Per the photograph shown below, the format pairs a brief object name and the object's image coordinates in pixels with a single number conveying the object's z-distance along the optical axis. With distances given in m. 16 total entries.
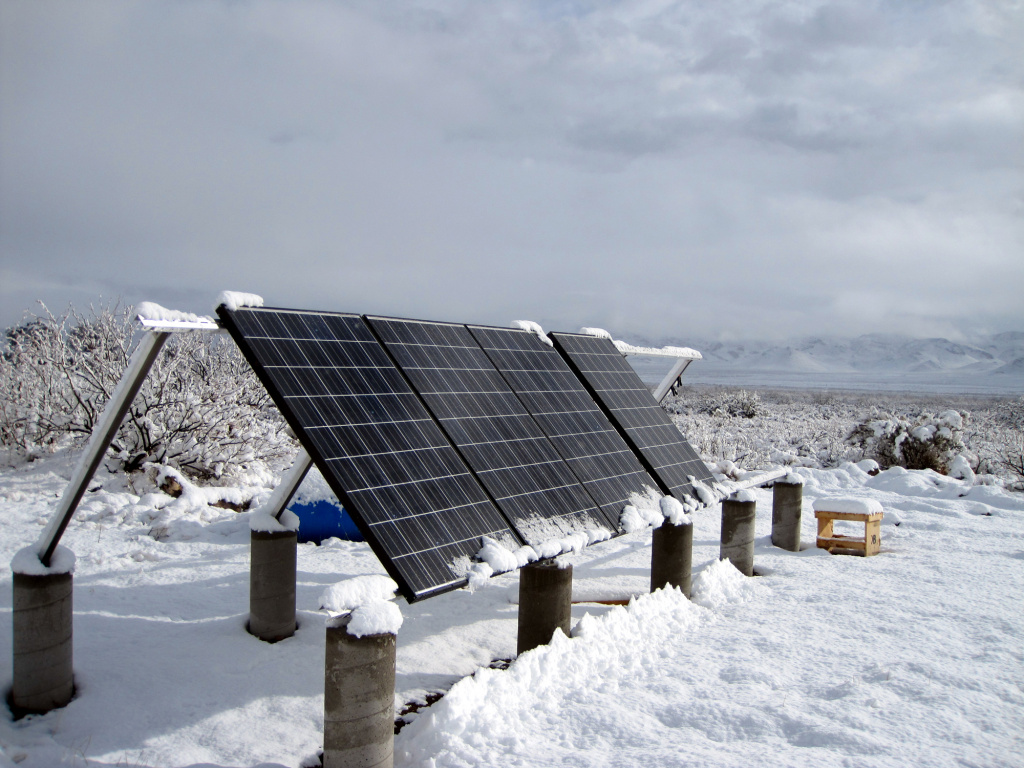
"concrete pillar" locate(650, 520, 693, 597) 7.96
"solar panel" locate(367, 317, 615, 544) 6.02
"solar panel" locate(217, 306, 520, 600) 4.72
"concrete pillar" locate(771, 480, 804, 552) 10.97
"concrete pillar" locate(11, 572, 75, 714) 5.45
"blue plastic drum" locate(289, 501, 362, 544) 11.03
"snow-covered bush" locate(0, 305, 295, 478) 13.95
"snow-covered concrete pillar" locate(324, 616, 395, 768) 4.37
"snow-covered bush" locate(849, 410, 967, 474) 19.78
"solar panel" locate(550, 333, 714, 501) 8.39
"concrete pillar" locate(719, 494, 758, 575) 9.23
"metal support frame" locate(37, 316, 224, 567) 4.91
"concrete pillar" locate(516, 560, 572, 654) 6.32
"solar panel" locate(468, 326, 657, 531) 7.18
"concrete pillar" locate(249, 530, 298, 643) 6.89
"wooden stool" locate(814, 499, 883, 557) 10.51
